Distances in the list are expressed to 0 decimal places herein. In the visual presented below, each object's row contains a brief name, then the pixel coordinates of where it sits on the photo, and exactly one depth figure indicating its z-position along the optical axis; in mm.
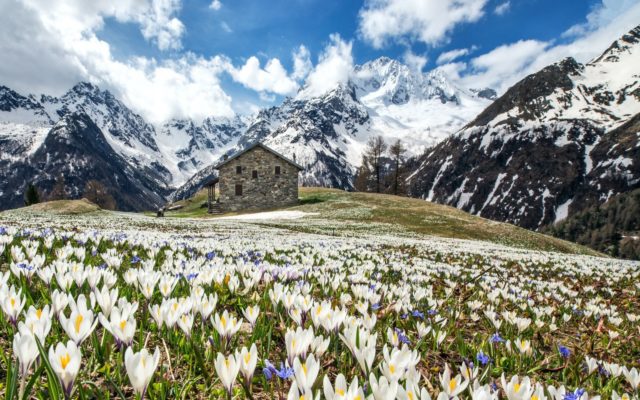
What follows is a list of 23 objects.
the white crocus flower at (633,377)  2331
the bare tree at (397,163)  87750
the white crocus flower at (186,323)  2254
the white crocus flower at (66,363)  1446
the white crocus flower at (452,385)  1717
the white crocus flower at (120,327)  1949
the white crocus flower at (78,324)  1845
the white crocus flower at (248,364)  1707
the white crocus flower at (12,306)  2209
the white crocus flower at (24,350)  1501
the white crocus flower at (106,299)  2443
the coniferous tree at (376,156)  92938
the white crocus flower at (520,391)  1672
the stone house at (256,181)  69438
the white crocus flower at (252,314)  2604
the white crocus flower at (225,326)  2271
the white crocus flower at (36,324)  1796
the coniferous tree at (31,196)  88312
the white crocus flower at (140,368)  1460
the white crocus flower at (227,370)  1608
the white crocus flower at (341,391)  1444
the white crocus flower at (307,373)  1556
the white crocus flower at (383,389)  1445
